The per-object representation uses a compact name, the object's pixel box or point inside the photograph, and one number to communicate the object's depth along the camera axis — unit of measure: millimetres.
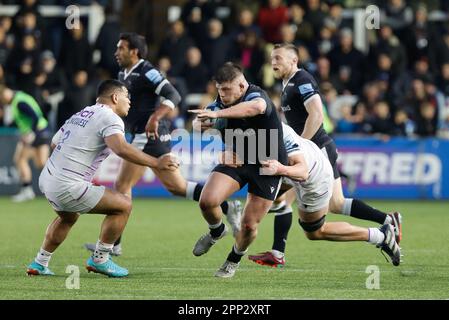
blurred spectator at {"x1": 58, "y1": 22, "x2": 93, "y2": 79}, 21625
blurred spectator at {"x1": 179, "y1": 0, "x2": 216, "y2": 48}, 22156
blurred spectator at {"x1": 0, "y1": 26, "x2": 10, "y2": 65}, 22109
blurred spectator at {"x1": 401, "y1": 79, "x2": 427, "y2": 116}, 21125
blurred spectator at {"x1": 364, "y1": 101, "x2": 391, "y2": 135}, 20281
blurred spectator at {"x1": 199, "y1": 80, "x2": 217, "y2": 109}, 20270
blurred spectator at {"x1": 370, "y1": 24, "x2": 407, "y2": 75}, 22062
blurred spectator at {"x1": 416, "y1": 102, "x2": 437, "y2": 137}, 20672
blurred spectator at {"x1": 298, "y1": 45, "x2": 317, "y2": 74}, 20730
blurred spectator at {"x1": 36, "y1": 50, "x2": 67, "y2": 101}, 21047
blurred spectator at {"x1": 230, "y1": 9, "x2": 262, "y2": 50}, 21625
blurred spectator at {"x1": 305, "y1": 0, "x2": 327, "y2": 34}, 22391
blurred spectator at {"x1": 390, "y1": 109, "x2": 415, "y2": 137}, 20469
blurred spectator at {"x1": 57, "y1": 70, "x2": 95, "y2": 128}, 20578
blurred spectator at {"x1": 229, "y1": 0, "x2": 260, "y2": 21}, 22859
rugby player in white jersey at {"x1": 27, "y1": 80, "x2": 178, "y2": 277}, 9609
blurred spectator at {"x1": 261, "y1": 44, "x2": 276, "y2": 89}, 21266
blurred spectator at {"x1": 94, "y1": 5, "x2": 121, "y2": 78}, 21406
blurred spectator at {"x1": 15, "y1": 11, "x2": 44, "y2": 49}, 21641
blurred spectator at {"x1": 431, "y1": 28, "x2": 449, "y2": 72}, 22578
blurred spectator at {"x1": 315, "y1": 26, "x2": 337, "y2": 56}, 22219
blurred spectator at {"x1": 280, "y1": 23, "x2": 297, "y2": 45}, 21047
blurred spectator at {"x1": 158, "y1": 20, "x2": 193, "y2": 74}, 21734
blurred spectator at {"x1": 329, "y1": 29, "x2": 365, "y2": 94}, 21812
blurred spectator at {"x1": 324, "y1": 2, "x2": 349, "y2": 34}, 22453
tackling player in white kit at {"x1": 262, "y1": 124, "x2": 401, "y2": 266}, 9750
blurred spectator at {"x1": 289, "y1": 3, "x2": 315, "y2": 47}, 22141
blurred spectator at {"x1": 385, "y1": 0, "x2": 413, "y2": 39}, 23016
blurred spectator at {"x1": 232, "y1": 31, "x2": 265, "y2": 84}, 21547
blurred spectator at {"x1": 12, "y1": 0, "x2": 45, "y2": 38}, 22078
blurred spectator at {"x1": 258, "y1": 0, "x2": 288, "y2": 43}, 22156
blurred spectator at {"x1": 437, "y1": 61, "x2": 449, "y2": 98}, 22172
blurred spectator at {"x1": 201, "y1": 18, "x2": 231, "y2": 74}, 21625
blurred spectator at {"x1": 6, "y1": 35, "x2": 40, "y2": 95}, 21047
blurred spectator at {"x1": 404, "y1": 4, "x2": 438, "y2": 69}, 22531
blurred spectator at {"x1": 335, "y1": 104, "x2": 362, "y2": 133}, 20667
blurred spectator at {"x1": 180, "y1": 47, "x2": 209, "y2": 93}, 21547
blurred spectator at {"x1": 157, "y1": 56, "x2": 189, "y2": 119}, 20803
